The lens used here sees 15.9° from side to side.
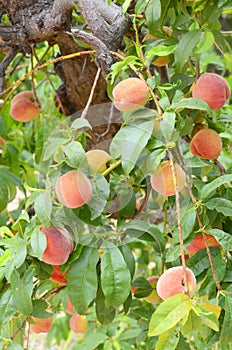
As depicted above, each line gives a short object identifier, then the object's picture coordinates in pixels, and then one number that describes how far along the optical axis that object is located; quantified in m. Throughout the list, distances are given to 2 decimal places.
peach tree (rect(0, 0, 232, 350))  1.48
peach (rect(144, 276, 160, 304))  1.84
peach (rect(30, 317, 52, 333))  1.85
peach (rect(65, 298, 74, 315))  2.01
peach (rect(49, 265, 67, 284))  1.64
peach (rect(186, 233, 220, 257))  1.61
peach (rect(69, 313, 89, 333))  2.28
